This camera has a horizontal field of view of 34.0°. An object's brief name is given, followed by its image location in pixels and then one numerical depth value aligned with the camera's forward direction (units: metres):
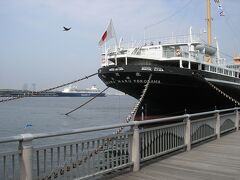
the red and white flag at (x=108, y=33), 28.05
